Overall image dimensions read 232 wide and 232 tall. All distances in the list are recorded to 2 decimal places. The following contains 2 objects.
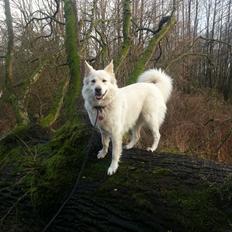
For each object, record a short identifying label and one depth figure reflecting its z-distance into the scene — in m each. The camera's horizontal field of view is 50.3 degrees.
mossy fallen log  2.27
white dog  3.04
